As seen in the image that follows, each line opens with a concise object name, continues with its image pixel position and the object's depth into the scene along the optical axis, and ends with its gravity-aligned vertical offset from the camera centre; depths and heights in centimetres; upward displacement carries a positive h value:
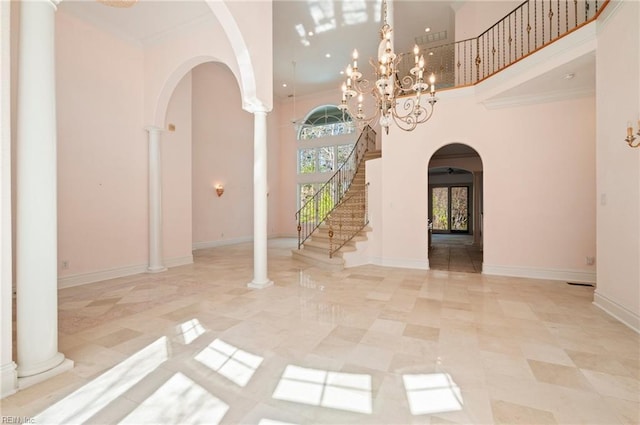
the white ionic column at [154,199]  595 +25
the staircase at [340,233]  643 -60
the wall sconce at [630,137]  273 +73
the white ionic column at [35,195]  215 +13
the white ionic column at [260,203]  470 +12
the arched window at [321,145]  1204 +286
